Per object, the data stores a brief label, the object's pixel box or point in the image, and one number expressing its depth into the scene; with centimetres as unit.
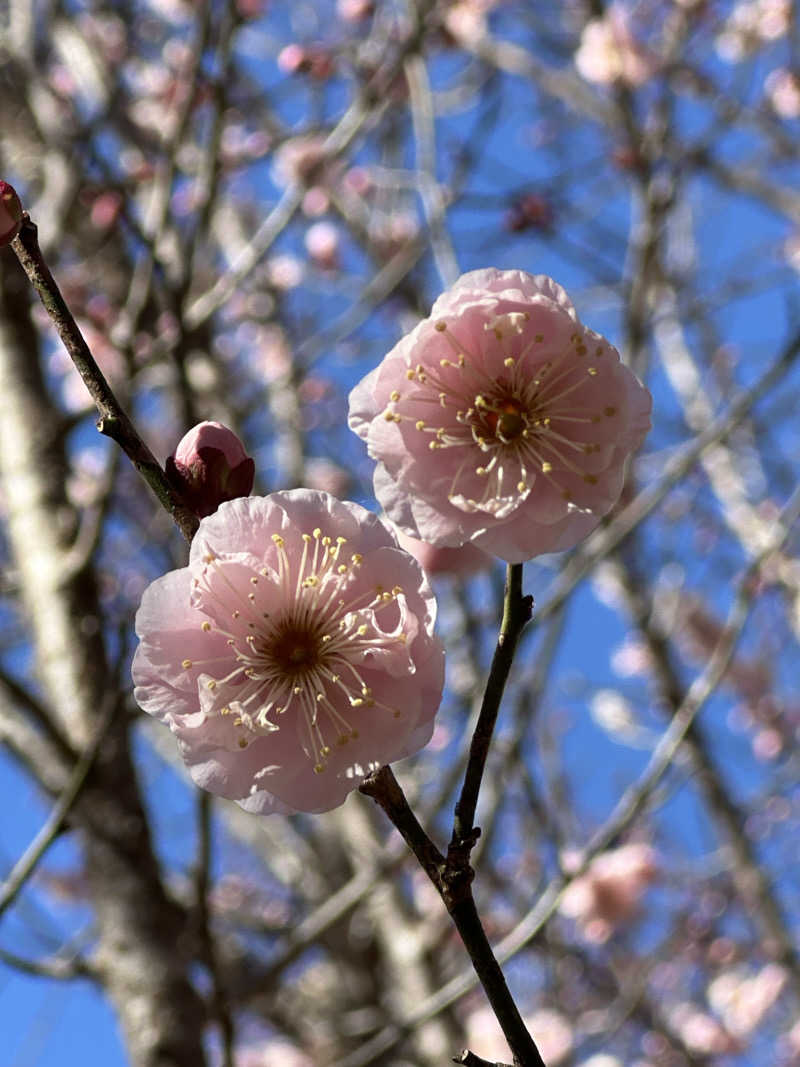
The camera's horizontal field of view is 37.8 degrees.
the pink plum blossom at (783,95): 390
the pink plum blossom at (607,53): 307
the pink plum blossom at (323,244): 462
